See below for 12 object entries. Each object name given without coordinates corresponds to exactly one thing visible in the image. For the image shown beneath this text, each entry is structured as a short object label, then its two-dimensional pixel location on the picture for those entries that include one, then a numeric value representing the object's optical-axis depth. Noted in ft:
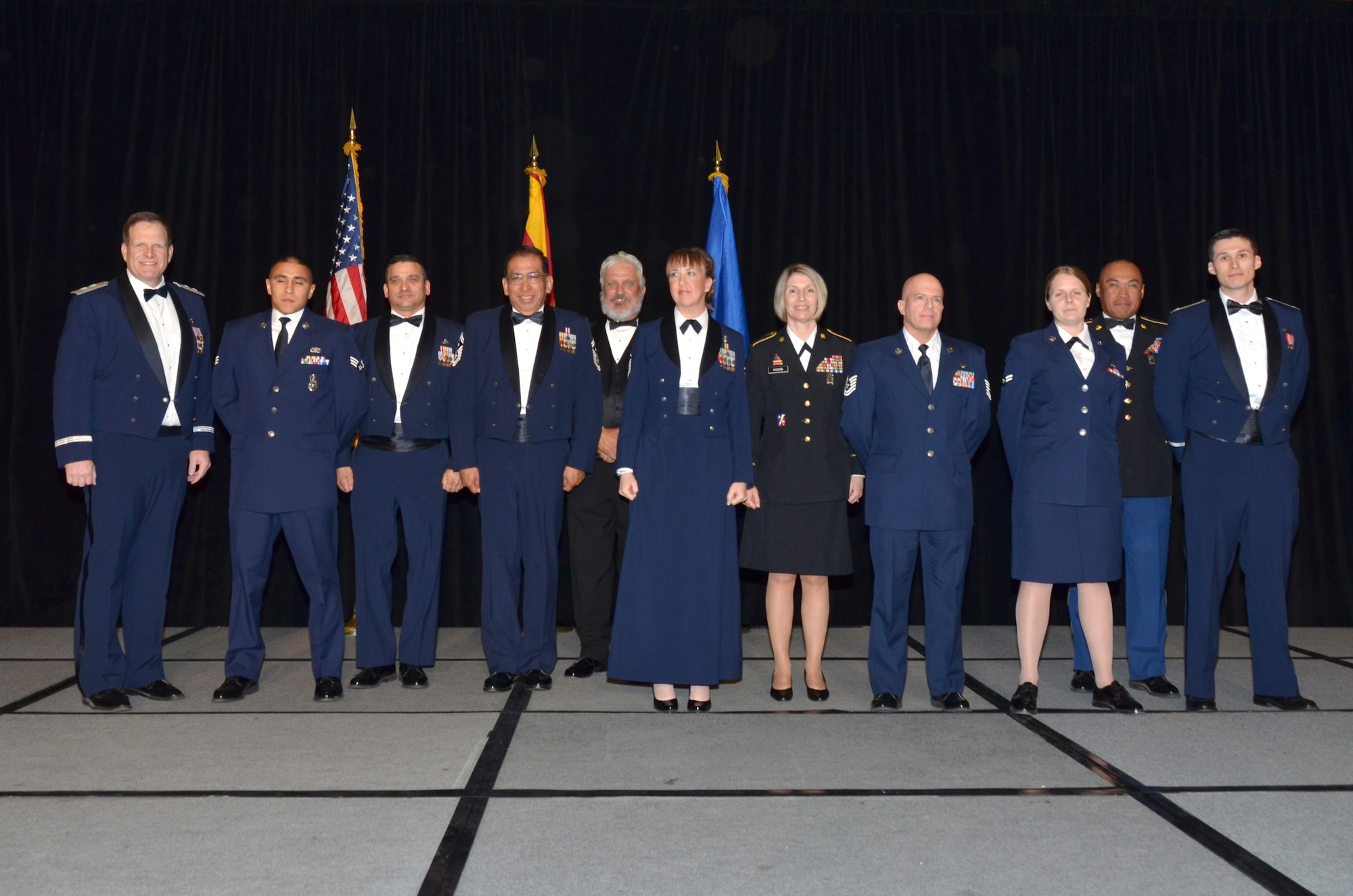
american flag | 16.96
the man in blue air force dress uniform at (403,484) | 13.33
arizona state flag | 17.85
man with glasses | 13.07
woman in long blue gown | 11.98
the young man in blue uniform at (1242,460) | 12.03
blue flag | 17.76
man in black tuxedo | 14.64
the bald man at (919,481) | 12.03
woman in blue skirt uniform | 11.96
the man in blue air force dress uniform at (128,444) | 12.14
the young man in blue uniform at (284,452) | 12.69
